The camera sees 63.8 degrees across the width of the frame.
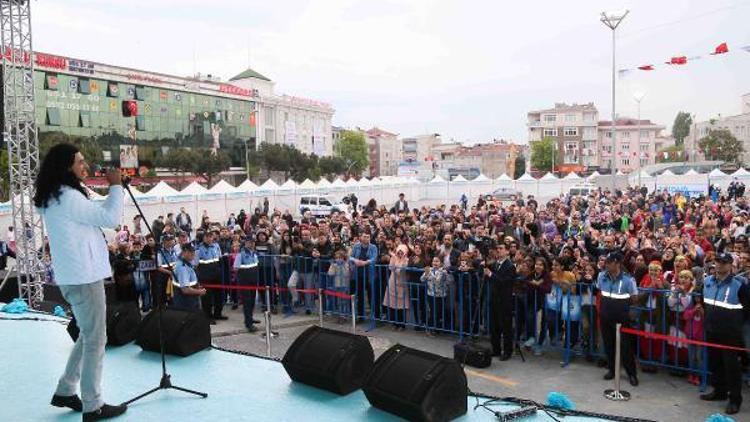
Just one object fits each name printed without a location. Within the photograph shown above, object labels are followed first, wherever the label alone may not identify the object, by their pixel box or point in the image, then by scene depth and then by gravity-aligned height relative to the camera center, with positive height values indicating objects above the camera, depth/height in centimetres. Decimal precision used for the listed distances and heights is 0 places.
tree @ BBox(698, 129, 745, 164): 9638 +537
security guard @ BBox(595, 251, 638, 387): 757 -155
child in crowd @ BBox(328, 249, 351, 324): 1116 -159
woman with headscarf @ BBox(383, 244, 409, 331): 1041 -180
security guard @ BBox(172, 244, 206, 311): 965 -151
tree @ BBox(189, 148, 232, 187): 7431 +313
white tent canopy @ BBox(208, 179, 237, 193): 3112 -1
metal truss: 1129 +138
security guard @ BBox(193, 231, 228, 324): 1113 -146
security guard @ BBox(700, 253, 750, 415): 655 -149
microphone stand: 448 -153
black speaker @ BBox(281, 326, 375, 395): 466 -139
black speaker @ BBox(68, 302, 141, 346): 608 -136
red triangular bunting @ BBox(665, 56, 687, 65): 1984 +399
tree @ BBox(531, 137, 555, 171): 11681 +559
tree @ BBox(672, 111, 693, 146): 15962 +1444
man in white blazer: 371 -28
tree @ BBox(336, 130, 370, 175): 12394 +766
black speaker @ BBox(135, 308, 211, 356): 561 -137
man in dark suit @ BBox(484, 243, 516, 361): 863 -166
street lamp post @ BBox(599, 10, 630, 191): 2787 +747
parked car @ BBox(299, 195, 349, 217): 3550 -112
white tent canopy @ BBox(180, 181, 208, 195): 2930 -8
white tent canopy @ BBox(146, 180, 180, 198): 2694 -9
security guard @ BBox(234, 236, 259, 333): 1078 -156
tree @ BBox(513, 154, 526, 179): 13675 +369
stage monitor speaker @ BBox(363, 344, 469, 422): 399 -138
